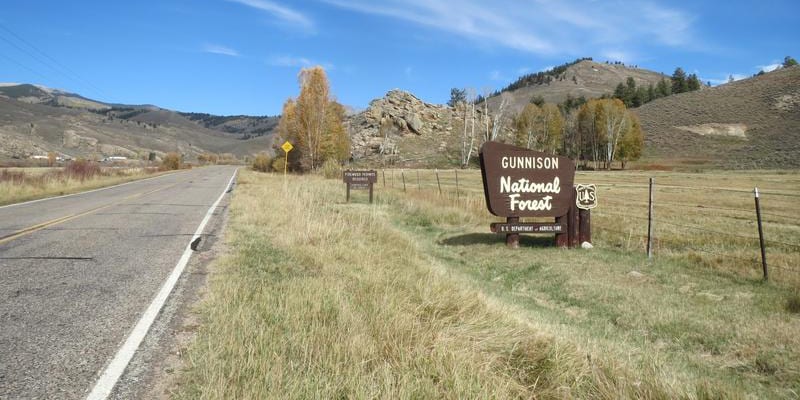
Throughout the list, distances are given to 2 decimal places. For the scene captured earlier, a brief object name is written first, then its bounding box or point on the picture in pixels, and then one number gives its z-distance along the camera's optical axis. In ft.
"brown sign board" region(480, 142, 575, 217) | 35.73
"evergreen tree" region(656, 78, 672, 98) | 389.39
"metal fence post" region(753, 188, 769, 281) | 25.27
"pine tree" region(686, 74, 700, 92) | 404.36
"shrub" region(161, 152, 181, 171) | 215.16
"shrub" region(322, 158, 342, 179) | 131.34
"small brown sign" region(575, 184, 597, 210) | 36.27
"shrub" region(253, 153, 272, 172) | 207.62
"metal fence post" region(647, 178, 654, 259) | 31.95
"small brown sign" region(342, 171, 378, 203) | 69.51
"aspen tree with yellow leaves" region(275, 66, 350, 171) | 149.18
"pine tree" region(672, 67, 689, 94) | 403.85
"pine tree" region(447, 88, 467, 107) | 454.60
